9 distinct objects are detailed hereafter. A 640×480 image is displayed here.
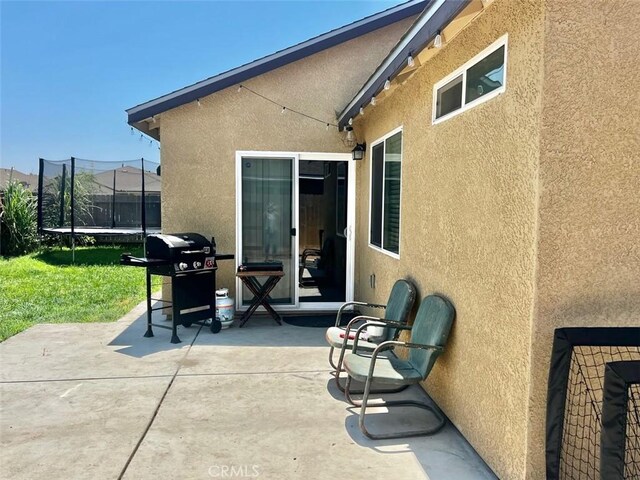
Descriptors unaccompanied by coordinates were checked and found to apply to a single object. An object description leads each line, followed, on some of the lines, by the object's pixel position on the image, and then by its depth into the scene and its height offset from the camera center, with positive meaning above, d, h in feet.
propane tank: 19.57 -4.03
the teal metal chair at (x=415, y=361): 10.23 -3.71
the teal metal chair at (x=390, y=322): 12.98 -3.09
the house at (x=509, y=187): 7.25 +0.87
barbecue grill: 17.35 -2.09
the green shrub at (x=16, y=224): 43.50 -0.41
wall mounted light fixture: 20.85 +3.74
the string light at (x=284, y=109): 20.79 +5.86
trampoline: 44.75 +2.70
